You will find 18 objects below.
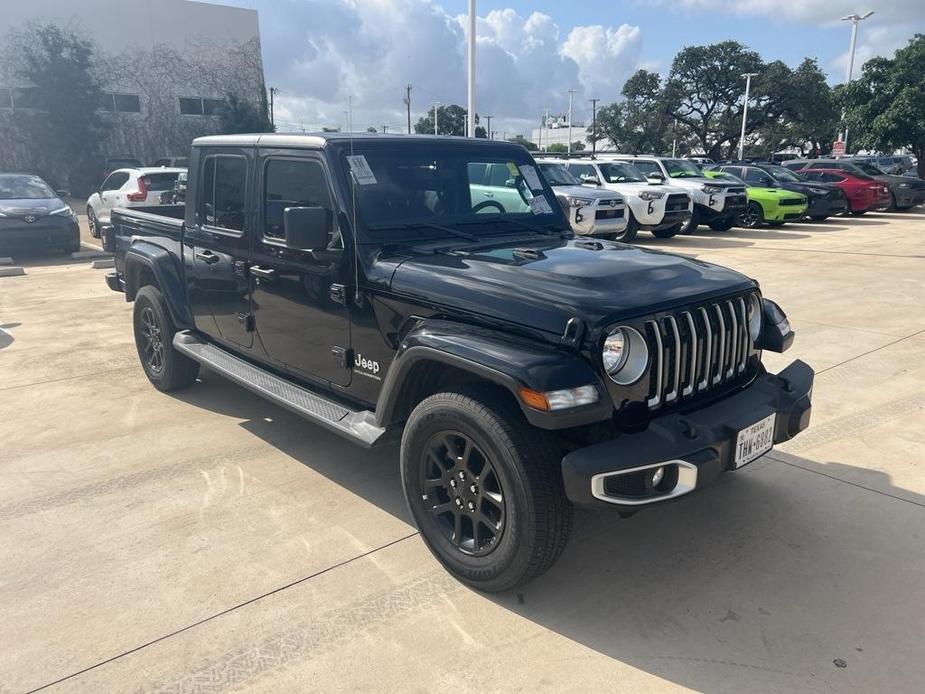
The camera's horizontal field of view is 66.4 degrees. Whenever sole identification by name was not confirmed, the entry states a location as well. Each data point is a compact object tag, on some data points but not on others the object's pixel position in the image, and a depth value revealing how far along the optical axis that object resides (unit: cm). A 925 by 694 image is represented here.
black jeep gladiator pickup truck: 264
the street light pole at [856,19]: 4062
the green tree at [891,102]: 2430
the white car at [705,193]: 1620
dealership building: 3031
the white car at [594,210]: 1332
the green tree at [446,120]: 6638
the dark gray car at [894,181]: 2123
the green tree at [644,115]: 5266
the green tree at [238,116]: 3475
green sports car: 1758
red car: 2023
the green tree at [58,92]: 2902
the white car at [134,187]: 1302
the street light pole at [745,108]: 4625
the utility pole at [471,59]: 1991
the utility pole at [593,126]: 6985
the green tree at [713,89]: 5062
